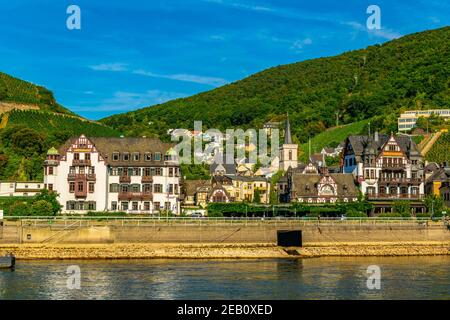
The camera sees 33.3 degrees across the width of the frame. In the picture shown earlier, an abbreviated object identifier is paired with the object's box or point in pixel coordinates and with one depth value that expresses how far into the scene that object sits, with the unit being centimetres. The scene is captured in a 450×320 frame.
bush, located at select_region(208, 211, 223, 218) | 10314
